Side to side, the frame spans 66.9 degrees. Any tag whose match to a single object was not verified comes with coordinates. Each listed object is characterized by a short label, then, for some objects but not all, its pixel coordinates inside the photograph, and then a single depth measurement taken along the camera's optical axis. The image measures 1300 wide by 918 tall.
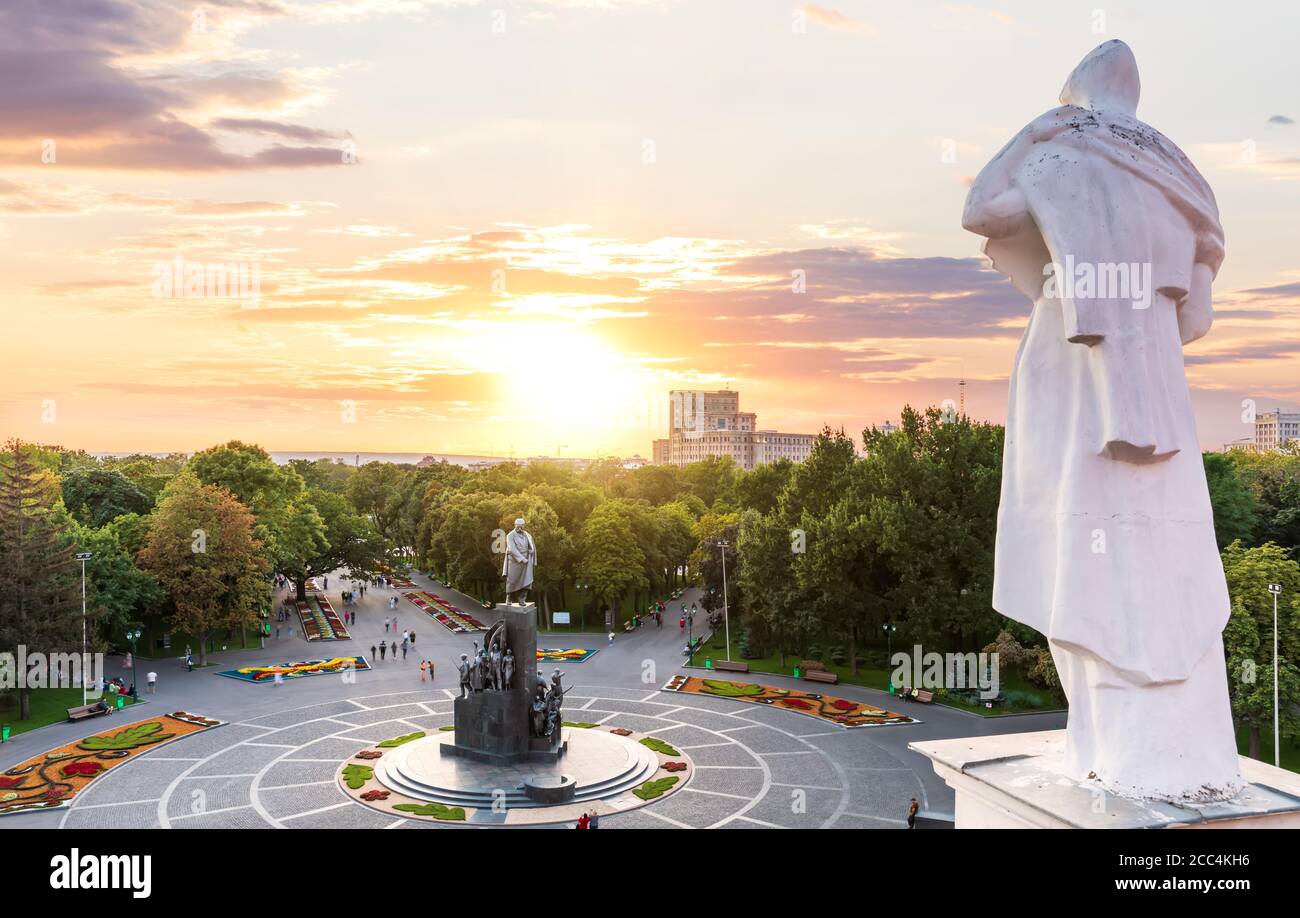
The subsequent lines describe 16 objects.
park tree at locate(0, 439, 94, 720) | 37.78
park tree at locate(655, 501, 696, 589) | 70.56
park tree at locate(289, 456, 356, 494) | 103.81
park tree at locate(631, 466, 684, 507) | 111.06
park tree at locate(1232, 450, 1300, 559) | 47.66
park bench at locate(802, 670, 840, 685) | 42.98
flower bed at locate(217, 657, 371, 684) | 44.88
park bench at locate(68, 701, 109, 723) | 36.91
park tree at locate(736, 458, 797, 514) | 61.31
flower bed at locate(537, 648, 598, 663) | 49.83
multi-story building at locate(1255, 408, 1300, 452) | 168.75
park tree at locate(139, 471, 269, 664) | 47.88
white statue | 12.29
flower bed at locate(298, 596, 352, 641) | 56.22
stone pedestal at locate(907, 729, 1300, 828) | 11.52
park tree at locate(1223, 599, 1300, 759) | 29.00
